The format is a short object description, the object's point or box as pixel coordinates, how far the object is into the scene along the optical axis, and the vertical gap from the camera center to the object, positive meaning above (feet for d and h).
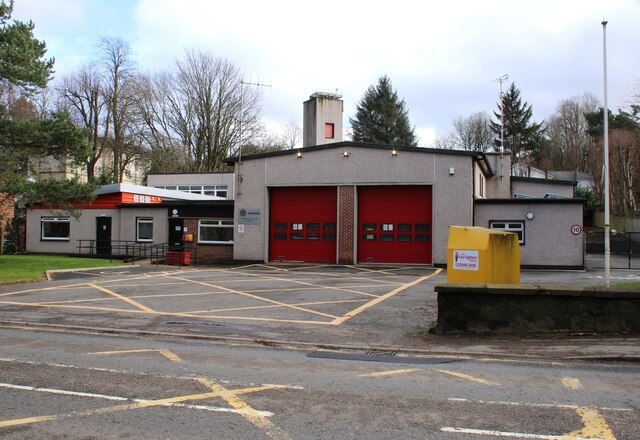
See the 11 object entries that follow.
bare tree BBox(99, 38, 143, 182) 158.51 +35.00
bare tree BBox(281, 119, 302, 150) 188.68 +32.66
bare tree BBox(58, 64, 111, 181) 159.53 +39.35
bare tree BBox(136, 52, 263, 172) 158.40 +34.61
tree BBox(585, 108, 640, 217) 153.28 +20.29
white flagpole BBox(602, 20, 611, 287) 37.93 +6.60
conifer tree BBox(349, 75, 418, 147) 197.67 +43.89
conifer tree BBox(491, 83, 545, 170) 207.51 +41.29
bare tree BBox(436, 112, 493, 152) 207.10 +39.61
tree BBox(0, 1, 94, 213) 65.98 +12.90
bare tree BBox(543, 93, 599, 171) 206.59 +38.76
